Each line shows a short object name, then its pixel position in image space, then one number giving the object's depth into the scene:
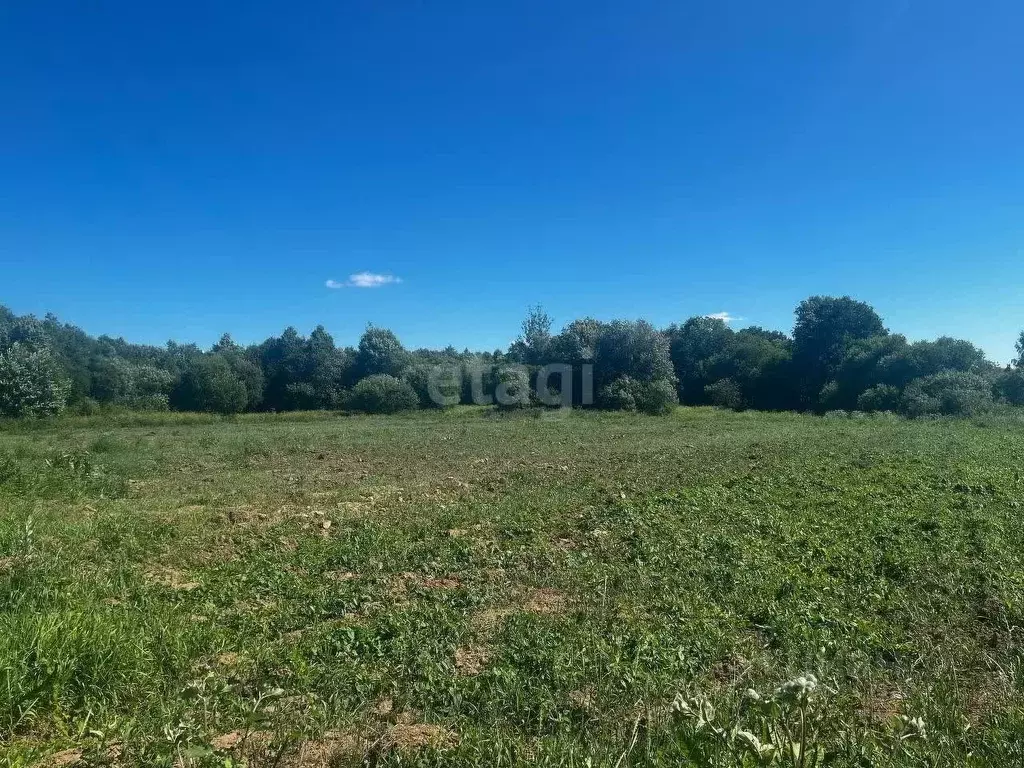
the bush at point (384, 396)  42.75
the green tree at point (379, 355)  54.34
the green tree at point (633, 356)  39.00
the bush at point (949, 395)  31.62
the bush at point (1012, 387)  34.97
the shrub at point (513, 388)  39.60
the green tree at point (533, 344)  47.28
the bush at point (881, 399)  36.34
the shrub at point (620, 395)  36.97
